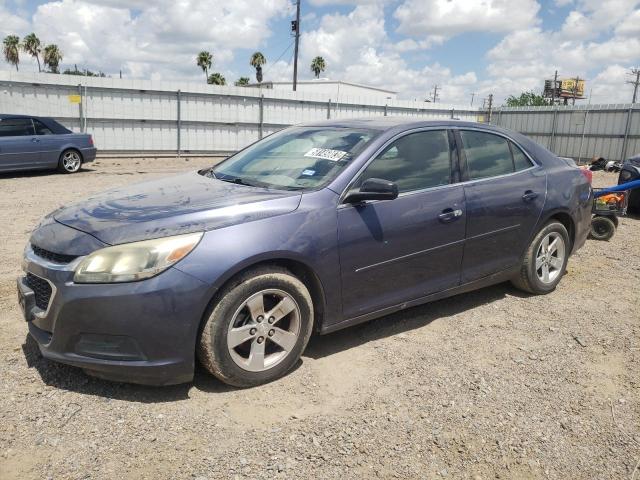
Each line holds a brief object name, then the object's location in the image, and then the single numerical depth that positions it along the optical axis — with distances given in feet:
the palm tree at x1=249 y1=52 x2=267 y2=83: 197.67
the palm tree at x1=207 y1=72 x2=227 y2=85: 182.17
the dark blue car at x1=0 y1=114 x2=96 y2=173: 39.78
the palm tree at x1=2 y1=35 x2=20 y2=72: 190.31
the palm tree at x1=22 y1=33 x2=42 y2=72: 194.70
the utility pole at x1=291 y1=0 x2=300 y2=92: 104.15
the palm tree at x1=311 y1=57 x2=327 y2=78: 194.70
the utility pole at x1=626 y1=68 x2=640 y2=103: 177.88
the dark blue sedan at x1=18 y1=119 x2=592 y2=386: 9.09
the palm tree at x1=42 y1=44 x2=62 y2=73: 190.90
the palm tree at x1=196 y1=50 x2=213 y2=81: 190.19
